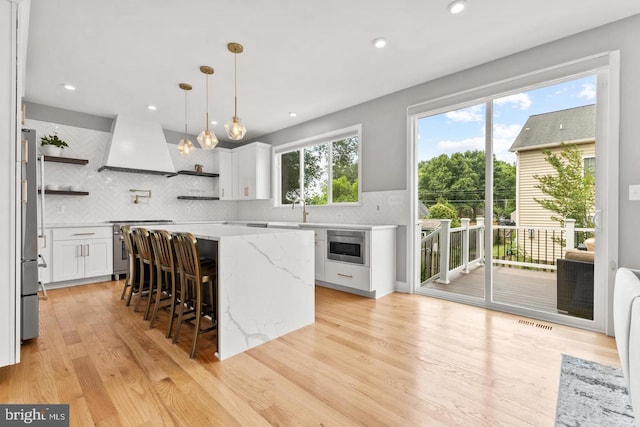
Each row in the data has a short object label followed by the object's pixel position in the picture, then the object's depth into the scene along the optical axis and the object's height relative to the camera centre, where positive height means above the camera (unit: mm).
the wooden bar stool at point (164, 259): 2468 -419
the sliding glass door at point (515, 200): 2713 +102
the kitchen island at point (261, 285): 2148 -592
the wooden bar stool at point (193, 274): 2168 -477
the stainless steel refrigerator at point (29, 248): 2357 -295
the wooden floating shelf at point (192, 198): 5742 +253
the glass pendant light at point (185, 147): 3340 +710
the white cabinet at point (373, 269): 3568 -737
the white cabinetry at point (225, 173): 6129 +773
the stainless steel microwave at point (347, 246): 3635 -444
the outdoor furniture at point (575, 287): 2672 -707
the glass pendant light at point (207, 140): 2967 +701
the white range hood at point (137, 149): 4711 +1015
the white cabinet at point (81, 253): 4051 -585
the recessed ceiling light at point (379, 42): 2727 +1539
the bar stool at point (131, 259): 3376 -565
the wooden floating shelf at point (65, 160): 4305 +744
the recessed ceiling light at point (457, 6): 2246 +1543
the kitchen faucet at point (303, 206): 4894 +76
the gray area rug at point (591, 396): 1476 -1026
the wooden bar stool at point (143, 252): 2891 -414
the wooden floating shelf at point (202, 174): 5601 +717
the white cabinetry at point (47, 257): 3927 -602
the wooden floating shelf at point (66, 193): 4306 +270
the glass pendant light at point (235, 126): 2727 +765
